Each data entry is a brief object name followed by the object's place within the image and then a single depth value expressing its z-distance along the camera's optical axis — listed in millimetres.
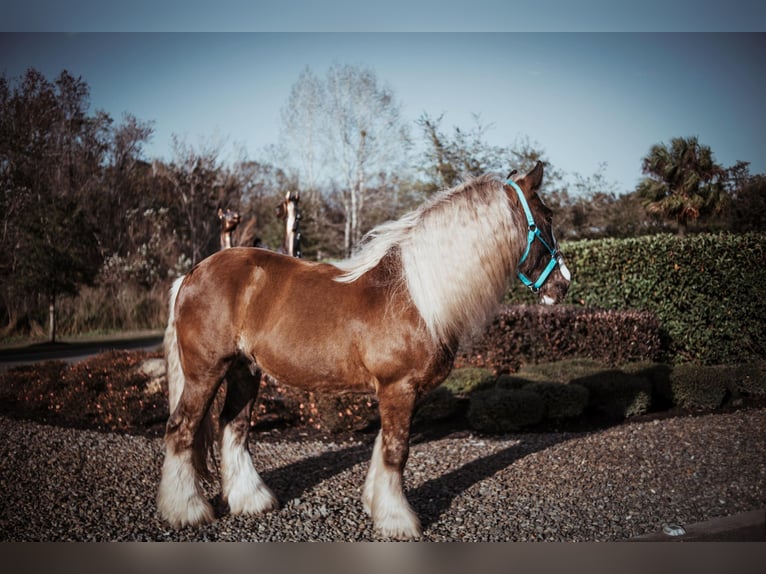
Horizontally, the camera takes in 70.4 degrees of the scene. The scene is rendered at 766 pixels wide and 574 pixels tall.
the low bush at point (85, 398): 4984
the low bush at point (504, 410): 5051
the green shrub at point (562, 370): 5695
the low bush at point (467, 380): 5828
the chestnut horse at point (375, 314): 2883
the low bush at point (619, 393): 5480
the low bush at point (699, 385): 5215
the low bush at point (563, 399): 5270
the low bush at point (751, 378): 4859
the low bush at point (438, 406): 5355
